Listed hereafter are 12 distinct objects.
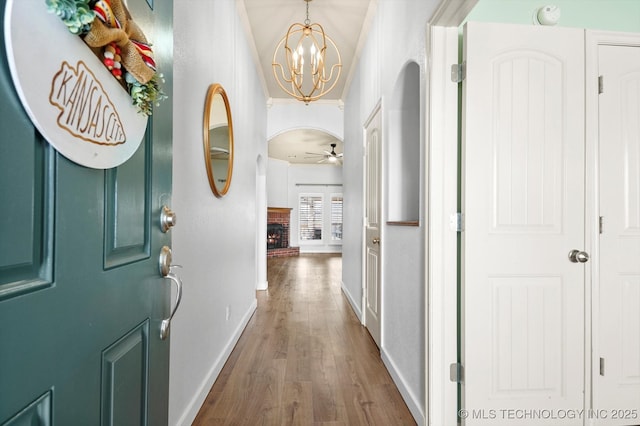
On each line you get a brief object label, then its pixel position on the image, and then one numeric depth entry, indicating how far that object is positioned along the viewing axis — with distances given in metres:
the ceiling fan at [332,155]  8.05
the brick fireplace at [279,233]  9.83
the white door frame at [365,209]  2.73
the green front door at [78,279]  0.48
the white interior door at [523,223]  1.65
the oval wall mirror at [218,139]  2.07
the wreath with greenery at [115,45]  0.56
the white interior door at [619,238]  1.75
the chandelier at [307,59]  2.90
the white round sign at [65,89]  0.49
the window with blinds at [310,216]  10.96
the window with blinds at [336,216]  11.04
